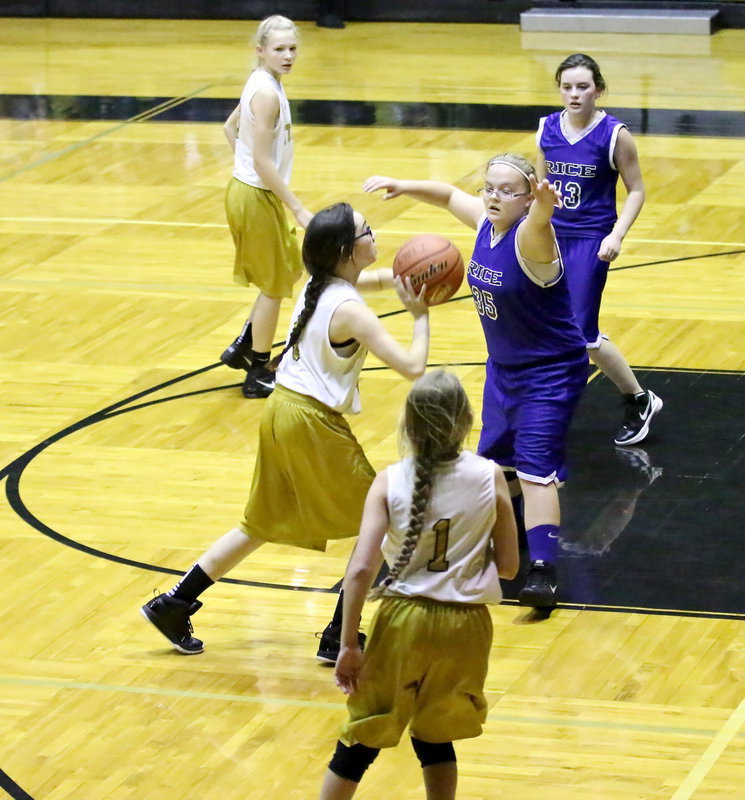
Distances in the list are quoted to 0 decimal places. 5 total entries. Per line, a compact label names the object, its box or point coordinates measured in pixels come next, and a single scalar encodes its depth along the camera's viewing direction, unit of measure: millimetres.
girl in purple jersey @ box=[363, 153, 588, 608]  10625
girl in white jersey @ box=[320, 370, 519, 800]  7434
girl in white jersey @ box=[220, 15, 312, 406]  14703
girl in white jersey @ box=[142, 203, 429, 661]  9312
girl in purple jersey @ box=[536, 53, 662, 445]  13109
